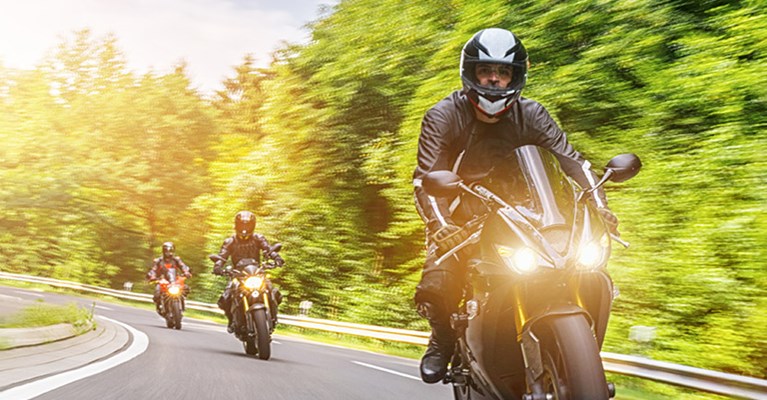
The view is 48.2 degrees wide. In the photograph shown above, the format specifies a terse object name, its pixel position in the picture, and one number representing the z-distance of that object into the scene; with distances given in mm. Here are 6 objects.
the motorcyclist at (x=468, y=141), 4203
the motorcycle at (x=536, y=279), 3361
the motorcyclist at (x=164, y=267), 18641
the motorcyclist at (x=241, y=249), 11227
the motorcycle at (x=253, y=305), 10248
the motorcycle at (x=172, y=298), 16781
